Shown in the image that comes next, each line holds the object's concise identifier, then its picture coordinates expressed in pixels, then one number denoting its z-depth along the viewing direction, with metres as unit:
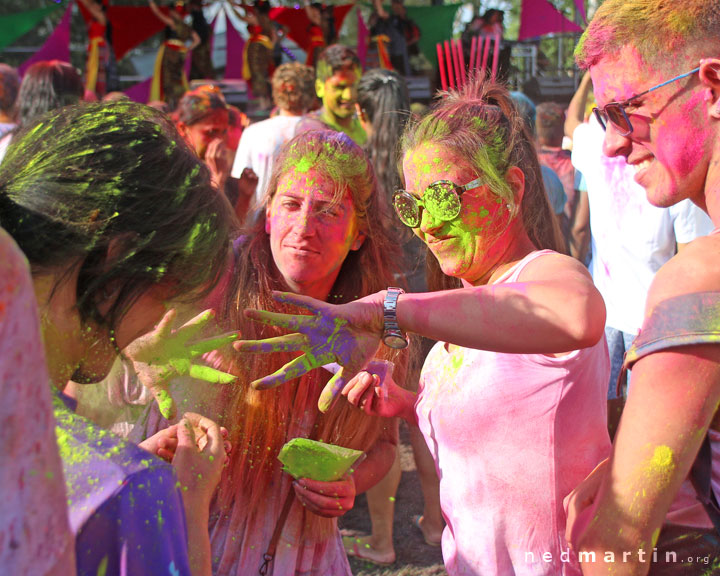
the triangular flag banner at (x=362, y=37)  12.92
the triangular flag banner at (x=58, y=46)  11.14
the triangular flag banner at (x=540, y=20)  12.84
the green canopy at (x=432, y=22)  13.52
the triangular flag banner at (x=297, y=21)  13.78
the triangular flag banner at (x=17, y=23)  12.12
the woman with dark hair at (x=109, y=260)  0.92
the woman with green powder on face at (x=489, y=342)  1.35
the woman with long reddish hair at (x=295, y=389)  1.85
